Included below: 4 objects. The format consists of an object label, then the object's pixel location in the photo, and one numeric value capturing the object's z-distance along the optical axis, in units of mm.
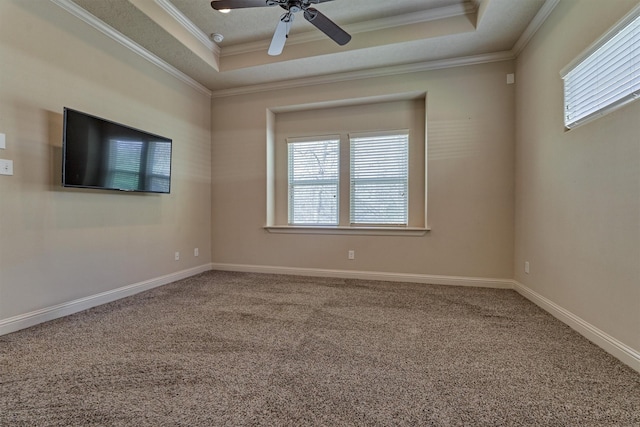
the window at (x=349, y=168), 3971
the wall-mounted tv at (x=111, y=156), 2516
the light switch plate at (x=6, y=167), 2207
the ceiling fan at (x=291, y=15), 2205
